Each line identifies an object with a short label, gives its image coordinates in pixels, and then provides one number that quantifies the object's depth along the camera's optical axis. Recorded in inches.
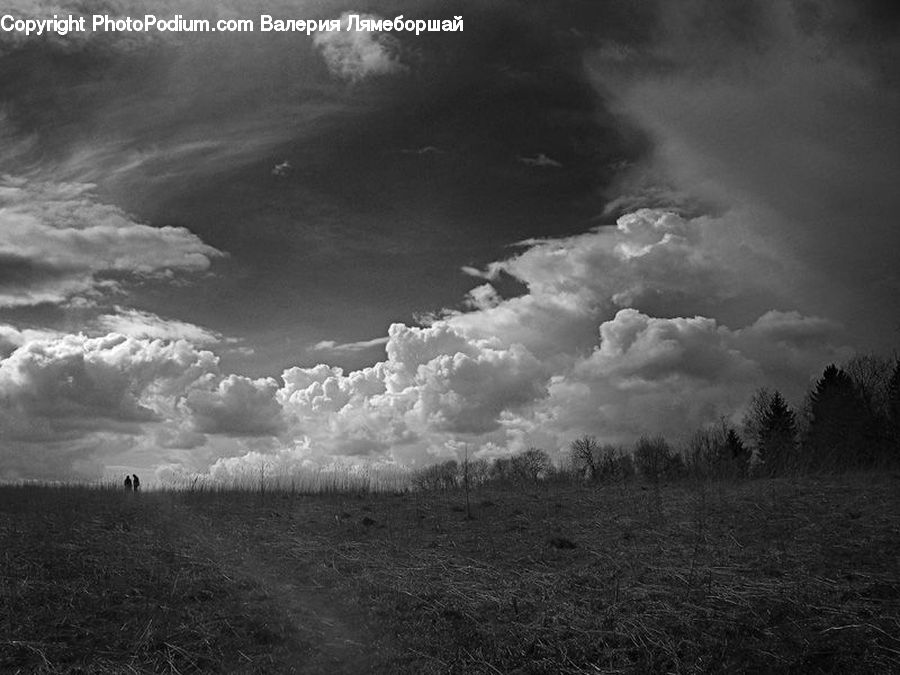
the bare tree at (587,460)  1273.0
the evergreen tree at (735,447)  1210.1
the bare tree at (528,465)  1325.3
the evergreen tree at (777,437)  1164.5
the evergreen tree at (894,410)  1762.8
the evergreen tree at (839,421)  1758.1
